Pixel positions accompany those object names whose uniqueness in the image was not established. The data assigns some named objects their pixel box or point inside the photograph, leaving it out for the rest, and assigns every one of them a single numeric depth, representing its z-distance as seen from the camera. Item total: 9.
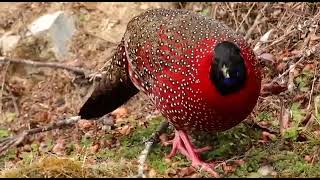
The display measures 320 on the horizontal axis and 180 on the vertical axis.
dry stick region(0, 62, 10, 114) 12.53
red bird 7.53
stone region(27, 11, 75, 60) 13.26
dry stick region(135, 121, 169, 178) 8.23
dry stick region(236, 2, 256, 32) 11.82
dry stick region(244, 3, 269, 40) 11.64
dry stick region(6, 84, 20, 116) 12.47
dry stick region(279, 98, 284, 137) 8.98
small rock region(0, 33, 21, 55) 13.37
